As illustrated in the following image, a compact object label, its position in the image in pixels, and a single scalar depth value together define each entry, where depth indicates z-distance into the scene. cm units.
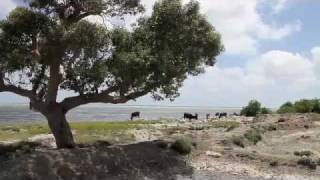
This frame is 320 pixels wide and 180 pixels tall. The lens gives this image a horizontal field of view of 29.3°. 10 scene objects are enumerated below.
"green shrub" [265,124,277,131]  4997
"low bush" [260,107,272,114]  8906
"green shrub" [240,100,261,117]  9131
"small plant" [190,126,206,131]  5518
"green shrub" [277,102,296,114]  8162
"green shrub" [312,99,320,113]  7729
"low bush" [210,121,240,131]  5268
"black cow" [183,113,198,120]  8465
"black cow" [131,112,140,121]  9045
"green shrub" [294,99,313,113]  7917
